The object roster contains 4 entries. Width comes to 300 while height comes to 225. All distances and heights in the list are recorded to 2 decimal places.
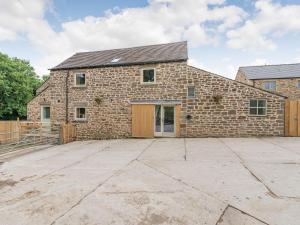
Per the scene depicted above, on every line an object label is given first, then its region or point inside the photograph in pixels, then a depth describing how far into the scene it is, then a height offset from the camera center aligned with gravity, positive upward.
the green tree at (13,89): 24.89 +2.77
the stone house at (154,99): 12.38 +0.84
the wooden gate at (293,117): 12.02 -0.28
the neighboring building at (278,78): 24.94 +4.39
